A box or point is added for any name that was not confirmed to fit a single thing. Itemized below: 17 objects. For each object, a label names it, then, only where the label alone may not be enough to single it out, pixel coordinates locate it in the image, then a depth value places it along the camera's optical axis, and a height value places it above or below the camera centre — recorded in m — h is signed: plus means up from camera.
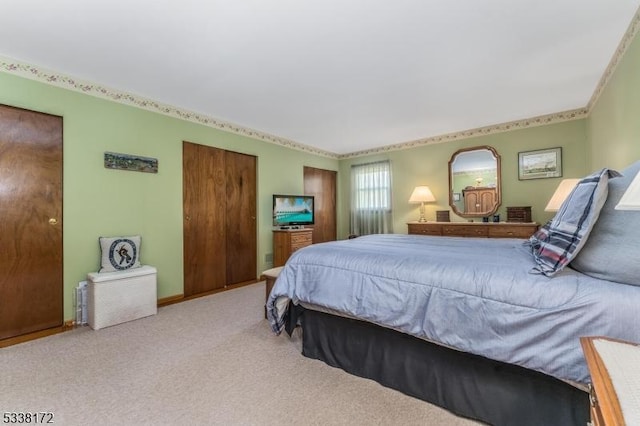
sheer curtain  5.58 +0.32
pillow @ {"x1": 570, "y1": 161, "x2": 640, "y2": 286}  1.08 -0.14
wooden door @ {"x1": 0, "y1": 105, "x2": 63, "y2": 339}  2.42 -0.02
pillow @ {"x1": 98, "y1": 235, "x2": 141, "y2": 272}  2.90 -0.37
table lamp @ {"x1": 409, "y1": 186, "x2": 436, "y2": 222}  4.87 +0.30
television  4.75 +0.09
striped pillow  1.21 -0.06
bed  1.14 -0.52
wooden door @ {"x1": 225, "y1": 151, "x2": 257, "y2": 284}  4.20 -0.02
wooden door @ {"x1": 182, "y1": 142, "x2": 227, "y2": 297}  3.69 -0.02
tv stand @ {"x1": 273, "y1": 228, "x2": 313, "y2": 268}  4.57 -0.44
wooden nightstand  0.56 -0.40
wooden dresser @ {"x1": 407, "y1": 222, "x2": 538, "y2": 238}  3.91 -0.25
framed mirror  4.46 +0.50
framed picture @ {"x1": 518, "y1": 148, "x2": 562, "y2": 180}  3.99 +0.69
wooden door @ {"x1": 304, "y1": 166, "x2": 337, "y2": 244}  5.71 +0.34
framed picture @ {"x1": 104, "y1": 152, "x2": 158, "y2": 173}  3.01 +0.62
